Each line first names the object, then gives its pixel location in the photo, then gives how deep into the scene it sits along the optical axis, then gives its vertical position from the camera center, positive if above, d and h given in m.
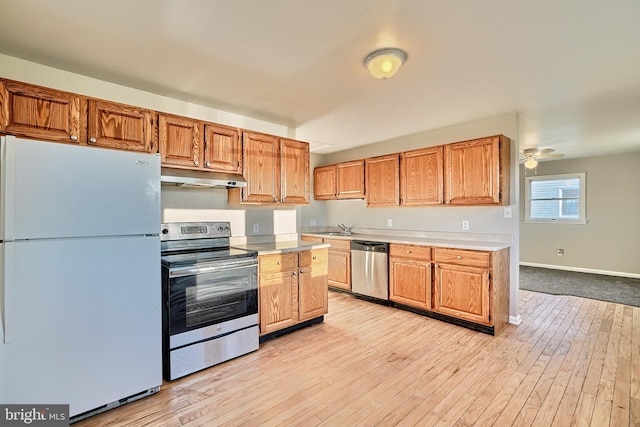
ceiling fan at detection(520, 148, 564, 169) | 5.29 +1.05
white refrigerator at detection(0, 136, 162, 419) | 1.70 -0.39
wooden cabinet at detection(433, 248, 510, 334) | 3.21 -0.84
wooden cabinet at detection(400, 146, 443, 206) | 3.92 +0.46
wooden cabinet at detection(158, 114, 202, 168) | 2.69 +0.66
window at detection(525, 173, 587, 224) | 6.38 +0.26
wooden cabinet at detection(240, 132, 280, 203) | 3.25 +0.49
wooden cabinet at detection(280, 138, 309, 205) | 3.57 +0.48
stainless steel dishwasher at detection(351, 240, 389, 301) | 4.15 -0.83
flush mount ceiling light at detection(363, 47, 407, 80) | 2.18 +1.10
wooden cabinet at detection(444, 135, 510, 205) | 3.40 +0.46
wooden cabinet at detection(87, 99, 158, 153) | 2.36 +0.69
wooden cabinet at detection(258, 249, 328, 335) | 3.01 -0.82
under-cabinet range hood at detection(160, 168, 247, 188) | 2.61 +0.31
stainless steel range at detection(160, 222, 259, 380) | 2.37 -0.76
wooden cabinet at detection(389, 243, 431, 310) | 3.72 -0.83
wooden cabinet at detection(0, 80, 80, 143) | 2.00 +0.70
